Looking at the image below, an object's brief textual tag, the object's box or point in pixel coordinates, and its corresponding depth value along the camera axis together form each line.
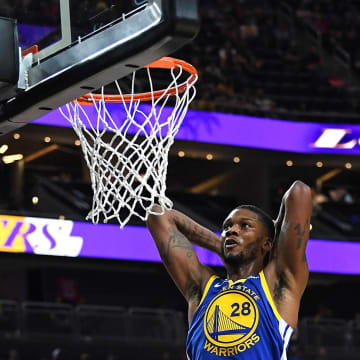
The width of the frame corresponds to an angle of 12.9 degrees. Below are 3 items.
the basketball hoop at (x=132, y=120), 8.08
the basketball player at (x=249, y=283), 7.02
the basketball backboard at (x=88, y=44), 5.93
